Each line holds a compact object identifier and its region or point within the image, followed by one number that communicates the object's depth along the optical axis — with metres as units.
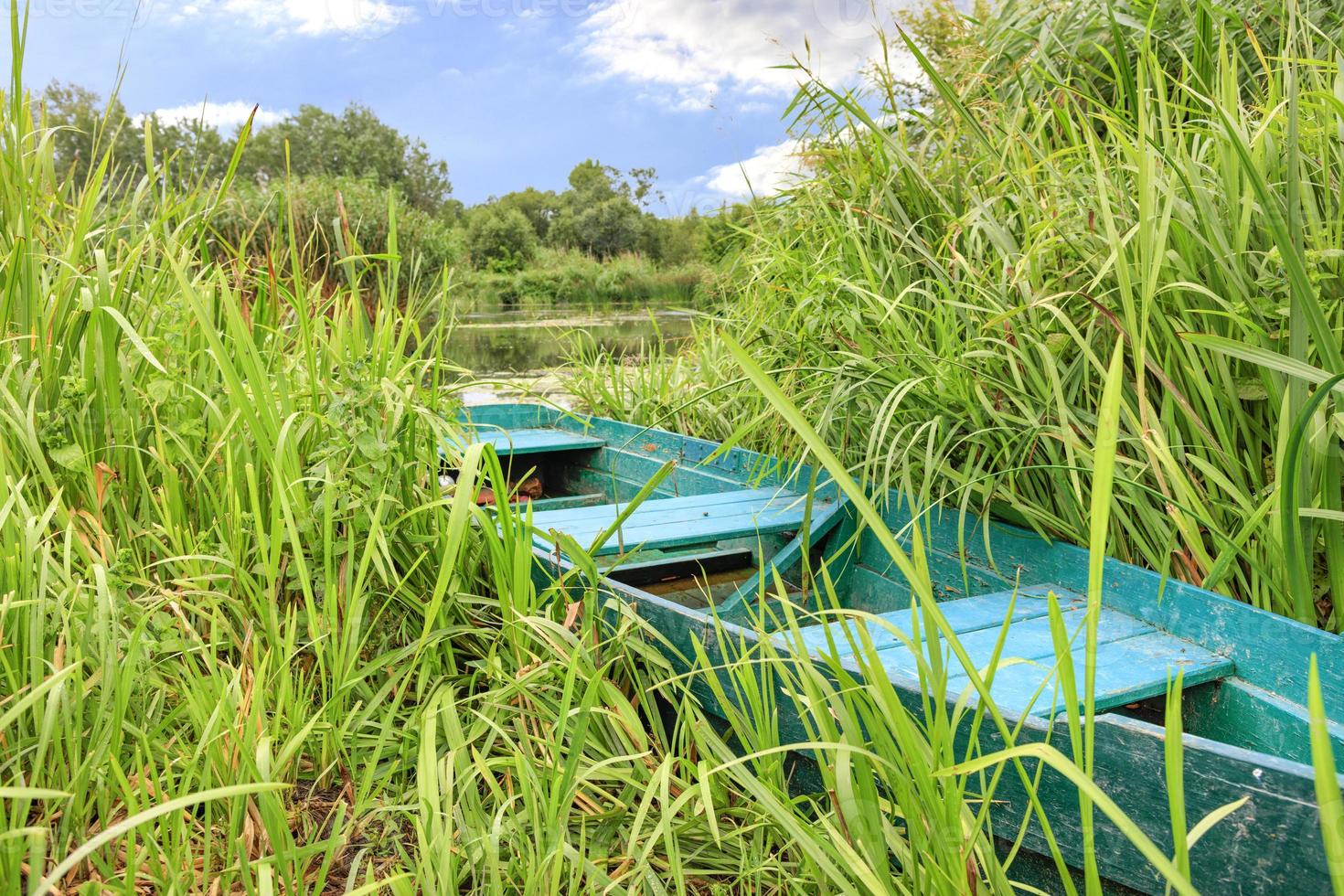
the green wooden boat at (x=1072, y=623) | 1.00
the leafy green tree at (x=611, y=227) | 33.94
